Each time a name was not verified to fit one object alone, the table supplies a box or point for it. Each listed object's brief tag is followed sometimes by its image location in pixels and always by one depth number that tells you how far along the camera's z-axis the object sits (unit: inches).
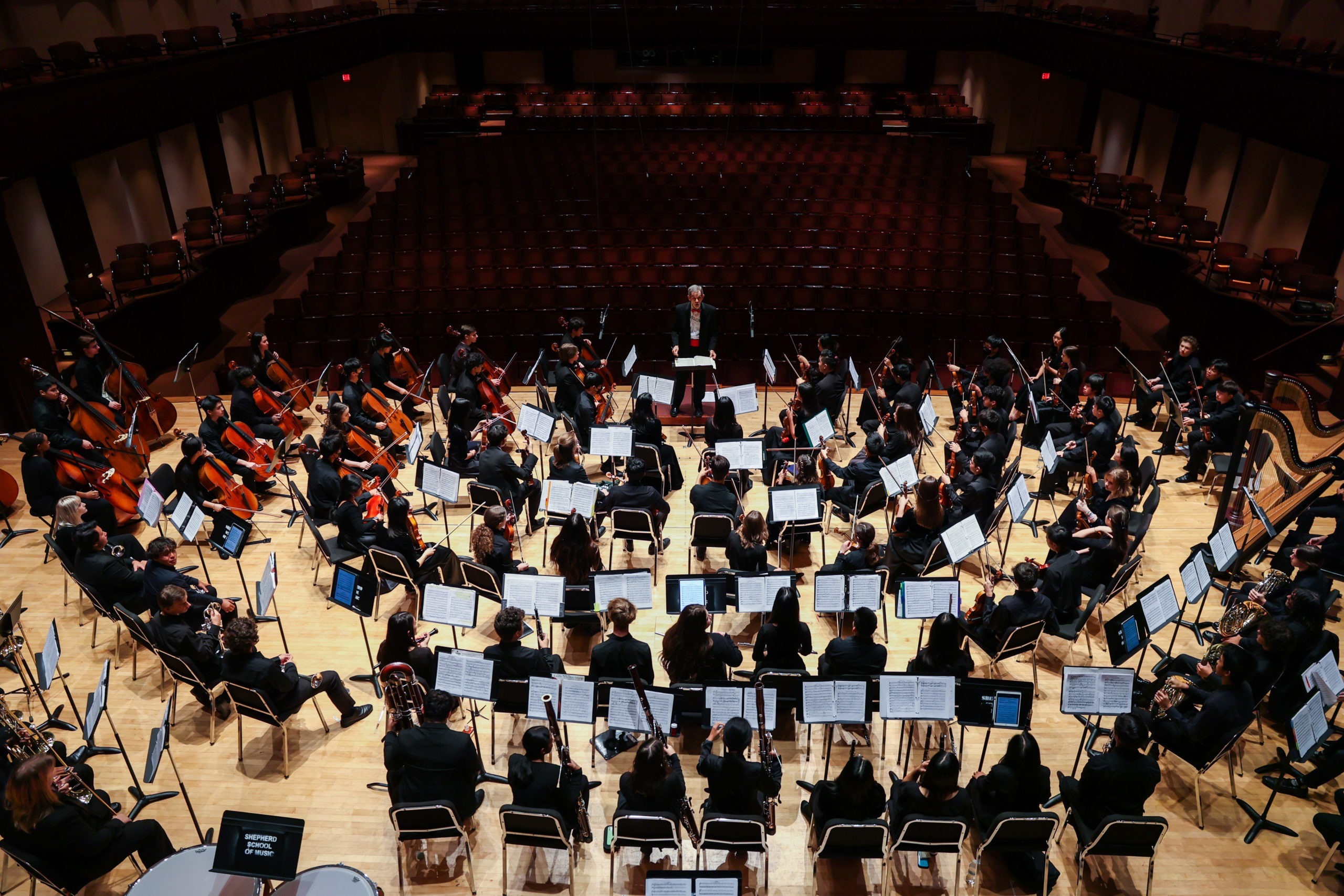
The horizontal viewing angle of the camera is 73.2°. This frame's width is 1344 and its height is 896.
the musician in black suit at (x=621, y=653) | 221.8
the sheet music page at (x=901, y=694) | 203.5
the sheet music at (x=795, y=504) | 273.9
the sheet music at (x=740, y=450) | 305.0
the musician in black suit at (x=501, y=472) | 315.6
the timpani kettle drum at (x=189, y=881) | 166.4
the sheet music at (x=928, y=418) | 339.6
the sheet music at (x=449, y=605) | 227.6
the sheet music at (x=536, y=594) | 237.6
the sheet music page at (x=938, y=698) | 202.7
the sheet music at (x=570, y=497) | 286.0
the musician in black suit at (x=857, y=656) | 224.7
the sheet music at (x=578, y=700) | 207.8
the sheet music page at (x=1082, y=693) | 203.9
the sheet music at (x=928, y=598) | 239.8
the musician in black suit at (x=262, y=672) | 221.1
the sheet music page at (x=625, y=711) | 207.2
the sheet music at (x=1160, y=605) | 223.3
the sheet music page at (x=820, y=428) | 318.0
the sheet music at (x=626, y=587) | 239.1
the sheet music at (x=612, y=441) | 314.3
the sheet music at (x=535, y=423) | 322.7
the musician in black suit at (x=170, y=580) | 253.8
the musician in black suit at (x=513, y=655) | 217.9
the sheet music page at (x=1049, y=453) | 316.2
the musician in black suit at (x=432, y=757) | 195.2
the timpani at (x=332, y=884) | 166.6
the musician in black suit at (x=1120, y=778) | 185.2
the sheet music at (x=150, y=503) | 280.8
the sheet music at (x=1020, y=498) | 273.0
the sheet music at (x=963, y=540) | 252.8
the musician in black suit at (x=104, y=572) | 260.5
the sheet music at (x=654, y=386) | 366.3
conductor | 403.5
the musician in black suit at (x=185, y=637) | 235.0
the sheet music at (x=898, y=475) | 290.2
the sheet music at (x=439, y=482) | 285.1
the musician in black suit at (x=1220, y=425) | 354.9
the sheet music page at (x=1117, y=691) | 204.8
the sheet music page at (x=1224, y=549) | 257.6
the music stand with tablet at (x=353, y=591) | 236.8
